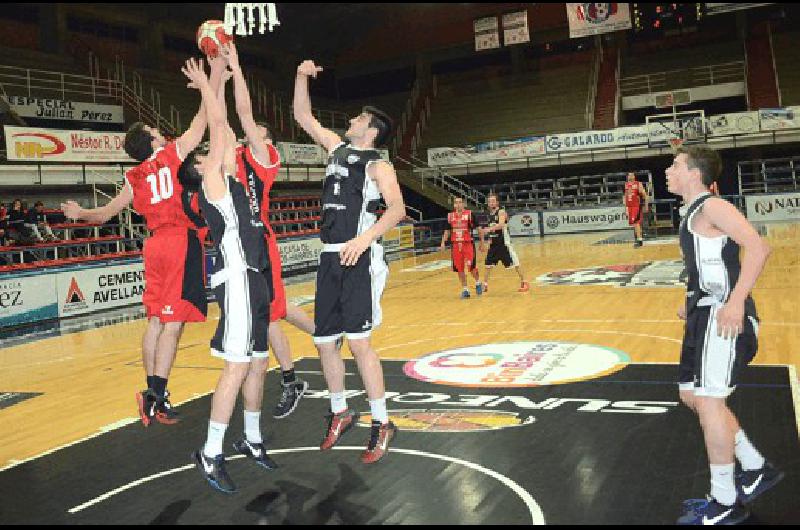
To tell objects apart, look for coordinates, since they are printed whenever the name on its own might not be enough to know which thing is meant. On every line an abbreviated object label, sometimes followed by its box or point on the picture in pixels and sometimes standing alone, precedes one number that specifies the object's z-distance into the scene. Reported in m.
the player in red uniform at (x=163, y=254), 5.38
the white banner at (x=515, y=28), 31.89
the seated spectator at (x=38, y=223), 14.35
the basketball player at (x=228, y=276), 4.11
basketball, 4.28
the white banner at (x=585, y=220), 27.22
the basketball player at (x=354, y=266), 4.59
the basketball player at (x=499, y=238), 12.98
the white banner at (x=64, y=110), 20.41
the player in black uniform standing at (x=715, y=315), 3.41
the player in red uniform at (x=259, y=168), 4.75
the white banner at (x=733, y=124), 25.84
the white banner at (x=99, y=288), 12.98
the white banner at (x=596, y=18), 29.69
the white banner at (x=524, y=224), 28.17
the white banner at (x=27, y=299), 11.98
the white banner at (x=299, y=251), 18.81
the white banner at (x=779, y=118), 25.55
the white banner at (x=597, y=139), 27.41
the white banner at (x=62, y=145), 16.69
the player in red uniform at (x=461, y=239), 12.91
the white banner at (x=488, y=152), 28.91
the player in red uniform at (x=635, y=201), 19.25
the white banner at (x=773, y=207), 24.94
